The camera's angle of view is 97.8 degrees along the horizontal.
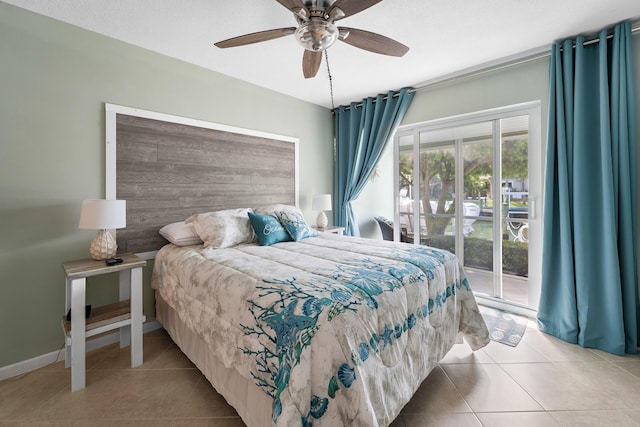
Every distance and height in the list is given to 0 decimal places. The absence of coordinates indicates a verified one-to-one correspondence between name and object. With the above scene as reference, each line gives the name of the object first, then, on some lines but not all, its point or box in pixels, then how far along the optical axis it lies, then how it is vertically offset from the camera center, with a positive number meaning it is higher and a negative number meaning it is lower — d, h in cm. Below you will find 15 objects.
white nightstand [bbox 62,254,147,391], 174 -69
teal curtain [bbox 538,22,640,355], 210 +13
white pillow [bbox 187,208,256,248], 233 -11
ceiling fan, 153 +113
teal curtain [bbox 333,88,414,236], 353 +104
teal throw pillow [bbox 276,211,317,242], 263 -9
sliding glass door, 279 +25
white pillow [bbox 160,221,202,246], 239 -16
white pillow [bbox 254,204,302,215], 283 +7
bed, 109 -38
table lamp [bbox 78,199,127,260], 186 -3
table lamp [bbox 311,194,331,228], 360 +12
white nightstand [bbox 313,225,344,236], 357 -19
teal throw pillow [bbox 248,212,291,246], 246 -12
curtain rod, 338 +153
